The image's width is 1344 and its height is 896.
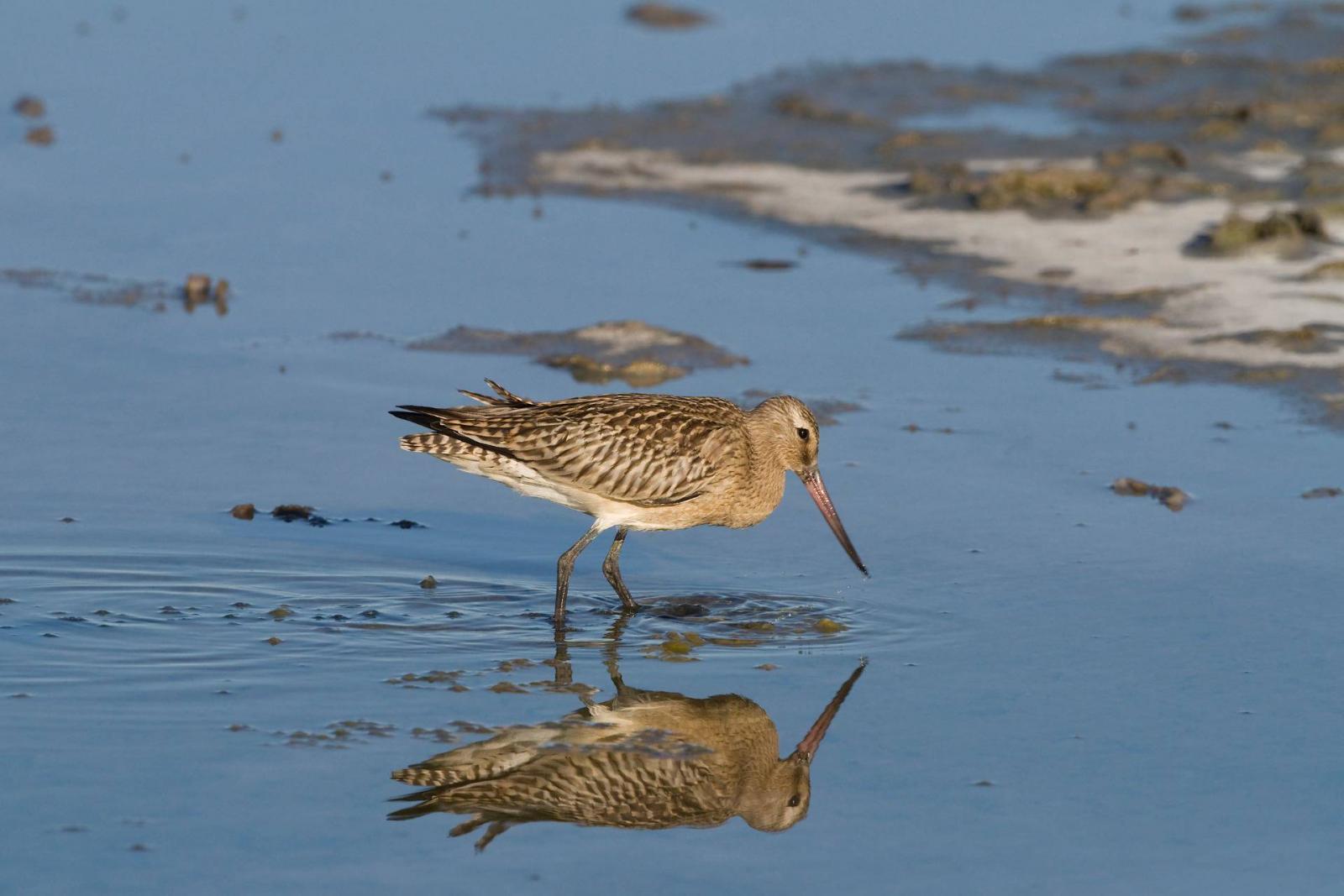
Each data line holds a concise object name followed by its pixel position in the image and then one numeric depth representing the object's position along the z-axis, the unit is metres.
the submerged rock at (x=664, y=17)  22.61
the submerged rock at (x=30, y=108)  17.31
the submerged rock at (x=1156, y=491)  9.57
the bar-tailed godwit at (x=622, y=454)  8.69
